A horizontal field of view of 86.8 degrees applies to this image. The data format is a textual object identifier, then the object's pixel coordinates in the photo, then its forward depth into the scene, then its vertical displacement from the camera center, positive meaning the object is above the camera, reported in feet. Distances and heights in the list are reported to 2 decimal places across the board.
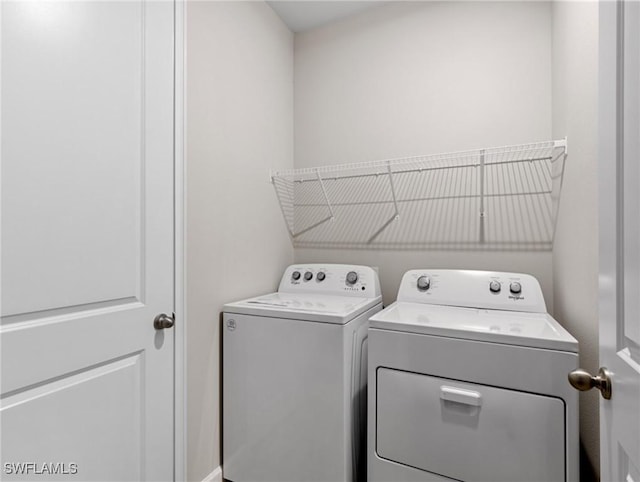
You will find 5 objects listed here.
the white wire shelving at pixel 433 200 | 5.80 +0.82
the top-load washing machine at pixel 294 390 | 4.70 -2.18
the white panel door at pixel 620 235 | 2.03 +0.04
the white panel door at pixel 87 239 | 3.03 +0.04
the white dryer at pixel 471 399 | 3.59 -1.80
